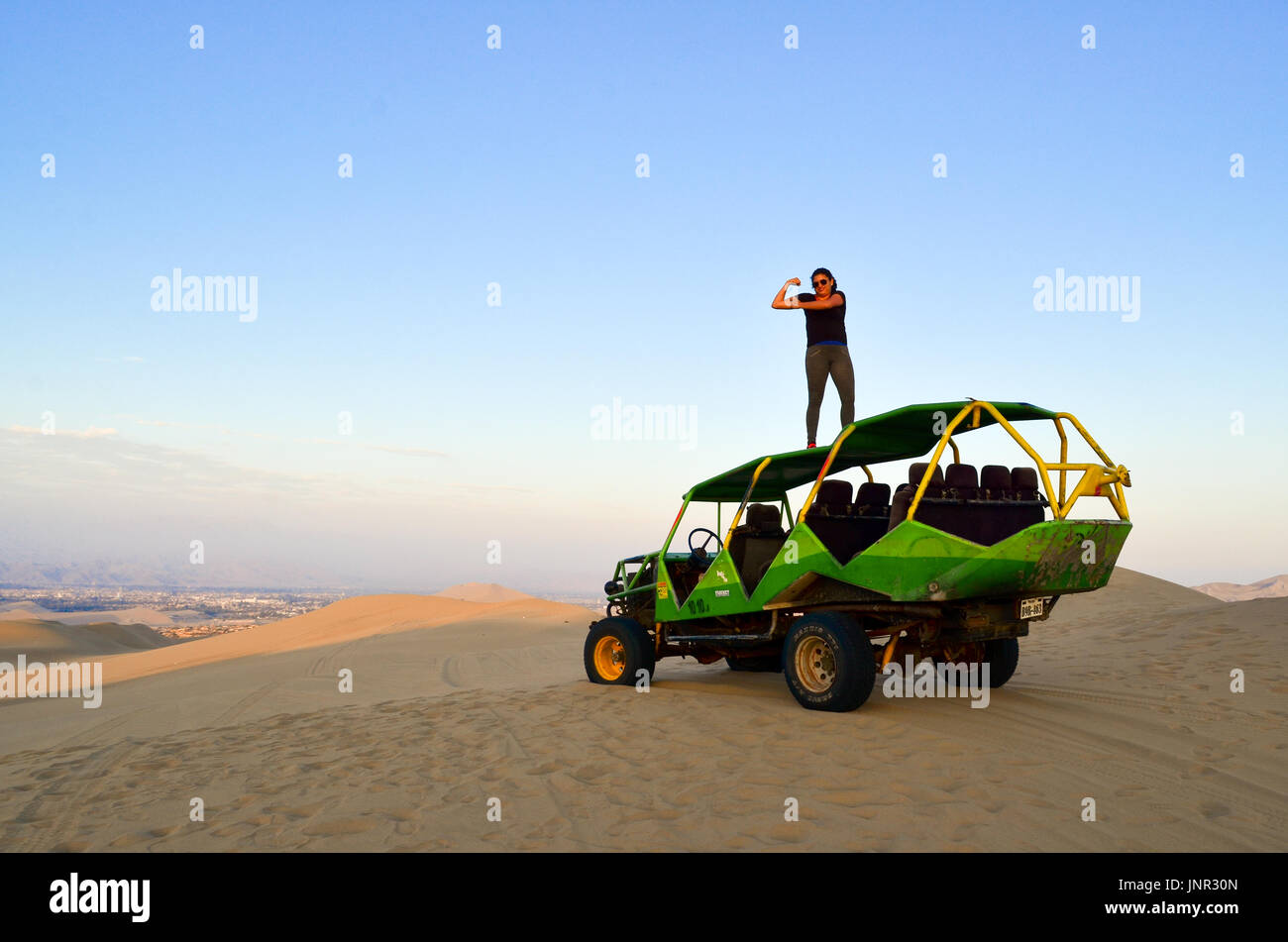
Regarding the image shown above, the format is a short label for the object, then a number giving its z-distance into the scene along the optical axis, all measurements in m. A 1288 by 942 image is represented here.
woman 10.66
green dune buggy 6.89
